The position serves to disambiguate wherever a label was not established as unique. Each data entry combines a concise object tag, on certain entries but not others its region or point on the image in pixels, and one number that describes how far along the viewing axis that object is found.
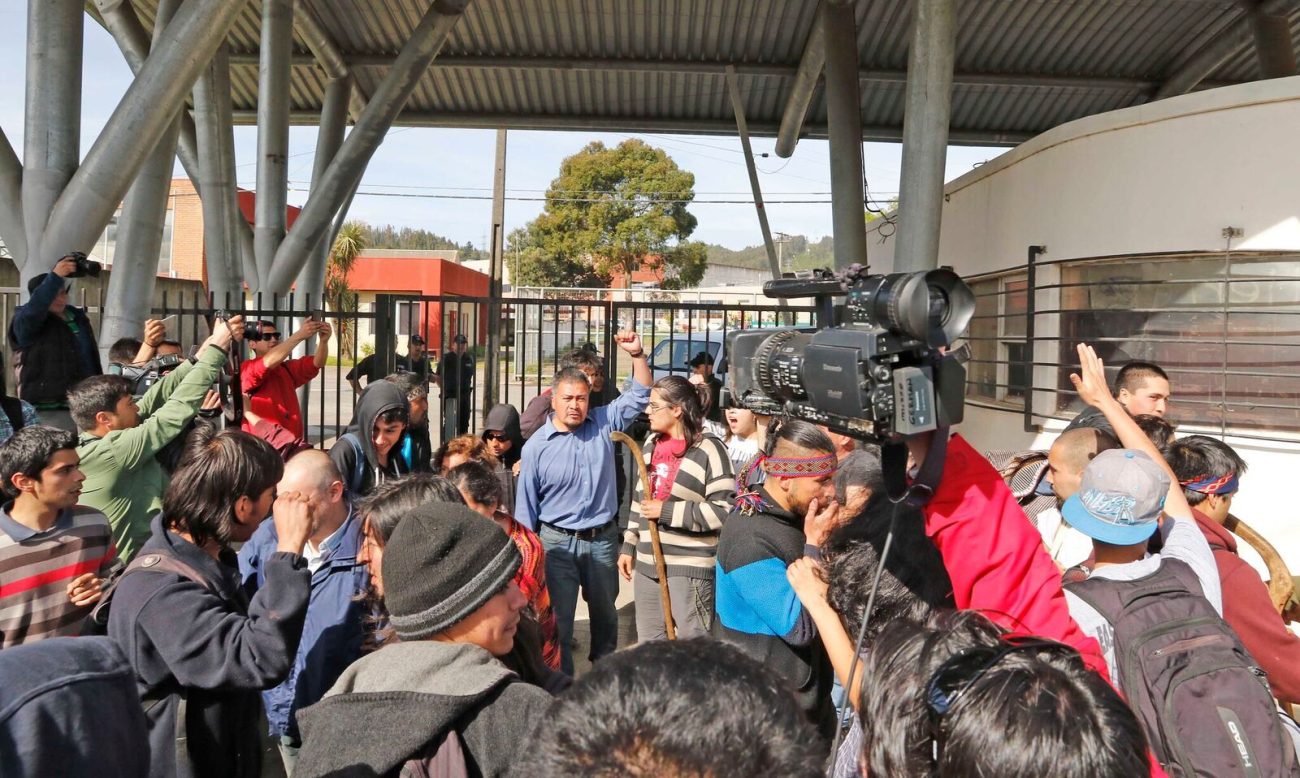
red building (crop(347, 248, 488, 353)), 34.59
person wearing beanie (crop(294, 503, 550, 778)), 1.72
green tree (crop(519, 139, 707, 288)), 39.16
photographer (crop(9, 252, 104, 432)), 5.72
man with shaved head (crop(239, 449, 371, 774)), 3.02
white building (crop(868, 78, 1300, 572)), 7.25
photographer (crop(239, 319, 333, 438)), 6.40
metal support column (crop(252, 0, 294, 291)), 11.55
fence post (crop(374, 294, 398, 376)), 8.30
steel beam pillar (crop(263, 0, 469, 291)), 11.91
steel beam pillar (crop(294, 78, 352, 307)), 14.02
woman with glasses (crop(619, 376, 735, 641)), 4.62
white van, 10.15
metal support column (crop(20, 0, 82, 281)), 6.33
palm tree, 35.43
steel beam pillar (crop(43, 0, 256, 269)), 6.40
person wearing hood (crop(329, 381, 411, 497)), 4.82
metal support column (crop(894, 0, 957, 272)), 8.30
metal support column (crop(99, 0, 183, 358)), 7.47
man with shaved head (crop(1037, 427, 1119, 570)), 3.20
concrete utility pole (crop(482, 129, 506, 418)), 8.90
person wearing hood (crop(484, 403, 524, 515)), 5.92
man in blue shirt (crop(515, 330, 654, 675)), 5.37
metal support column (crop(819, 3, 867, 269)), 11.81
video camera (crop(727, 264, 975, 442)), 1.85
